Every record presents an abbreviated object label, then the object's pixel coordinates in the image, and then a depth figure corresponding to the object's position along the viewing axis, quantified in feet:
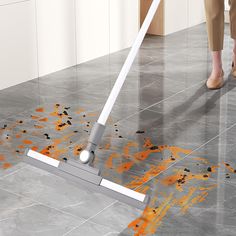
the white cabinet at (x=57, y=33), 13.54
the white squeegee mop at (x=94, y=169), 7.46
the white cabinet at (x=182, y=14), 18.34
